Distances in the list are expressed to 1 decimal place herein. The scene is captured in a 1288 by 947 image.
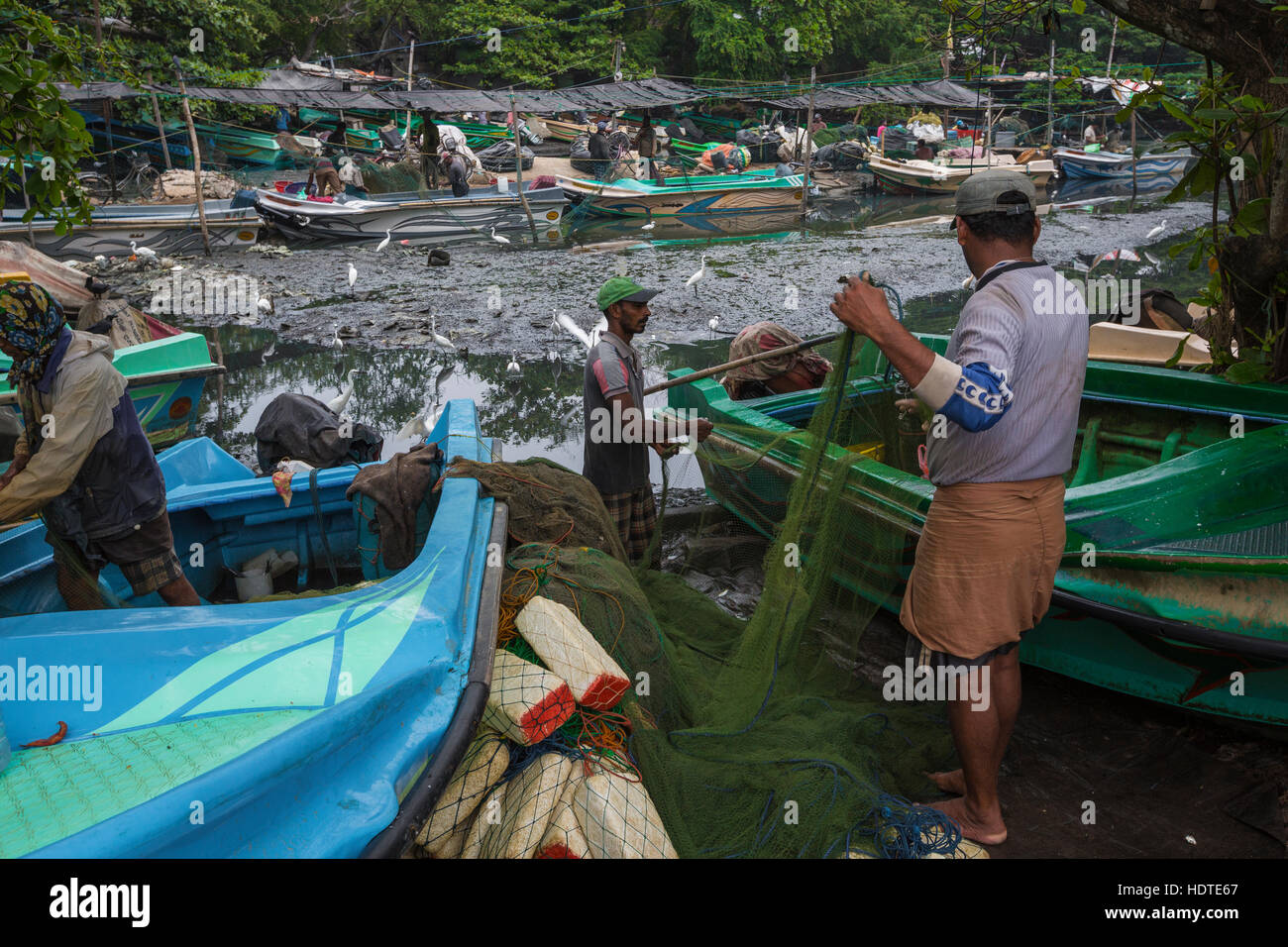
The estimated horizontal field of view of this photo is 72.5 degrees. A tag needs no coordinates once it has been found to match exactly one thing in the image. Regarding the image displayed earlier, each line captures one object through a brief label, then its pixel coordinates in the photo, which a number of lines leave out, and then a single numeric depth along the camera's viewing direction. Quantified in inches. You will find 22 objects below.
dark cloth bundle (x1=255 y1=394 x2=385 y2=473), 248.5
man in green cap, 189.5
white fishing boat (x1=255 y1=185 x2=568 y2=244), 716.7
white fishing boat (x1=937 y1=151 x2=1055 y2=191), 1046.4
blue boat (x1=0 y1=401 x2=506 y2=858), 85.0
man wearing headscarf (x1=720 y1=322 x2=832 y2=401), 259.1
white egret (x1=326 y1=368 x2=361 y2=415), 299.5
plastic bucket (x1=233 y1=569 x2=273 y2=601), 206.8
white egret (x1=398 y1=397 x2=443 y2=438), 263.0
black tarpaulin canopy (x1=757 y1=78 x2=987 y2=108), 904.3
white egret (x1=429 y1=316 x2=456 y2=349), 435.5
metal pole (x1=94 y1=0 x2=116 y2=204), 675.4
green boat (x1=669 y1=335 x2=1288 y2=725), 141.0
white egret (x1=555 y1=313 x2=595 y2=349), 391.1
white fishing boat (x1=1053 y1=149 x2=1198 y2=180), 1083.9
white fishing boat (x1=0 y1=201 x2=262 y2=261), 655.8
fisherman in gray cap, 111.6
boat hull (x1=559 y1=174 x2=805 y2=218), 826.8
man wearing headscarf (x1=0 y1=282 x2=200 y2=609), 148.2
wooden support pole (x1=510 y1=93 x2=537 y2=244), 764.3
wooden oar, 182.7
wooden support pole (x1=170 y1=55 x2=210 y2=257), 639.1
